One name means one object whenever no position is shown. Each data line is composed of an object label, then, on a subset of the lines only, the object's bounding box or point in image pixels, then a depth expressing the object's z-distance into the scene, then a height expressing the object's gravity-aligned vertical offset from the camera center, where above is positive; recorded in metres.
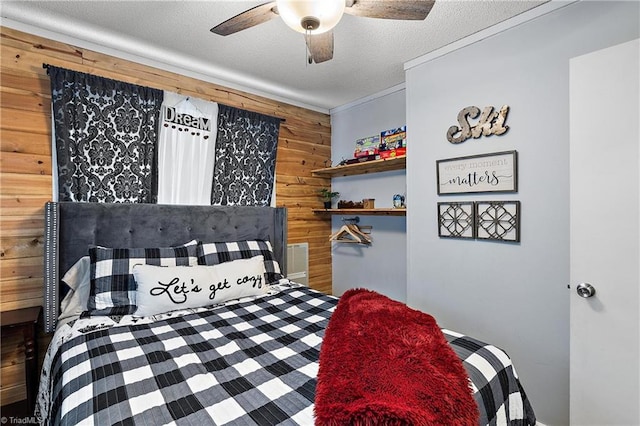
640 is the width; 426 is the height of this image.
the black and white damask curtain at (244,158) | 2.74 +0.54
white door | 1.37 -0.09
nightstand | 1.71 -0.76
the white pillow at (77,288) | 1.90 -0.49
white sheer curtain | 2.50 +0.55
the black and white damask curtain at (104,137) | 2.02 +0.54
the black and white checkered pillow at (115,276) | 1.83 -0.40
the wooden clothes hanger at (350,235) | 3.30 -0.25
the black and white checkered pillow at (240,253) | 2.30 -0.32
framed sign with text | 1.93 +0.28
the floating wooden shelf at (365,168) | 2.73 +0.47
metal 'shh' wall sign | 1.96 +0.62
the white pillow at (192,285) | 1.80 -0.47
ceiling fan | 1.20 +0.92
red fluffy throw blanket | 0.86 -0.54
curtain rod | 1.97 +0.96
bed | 1.00 -0.62
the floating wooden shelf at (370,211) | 2.74 +0.03
